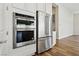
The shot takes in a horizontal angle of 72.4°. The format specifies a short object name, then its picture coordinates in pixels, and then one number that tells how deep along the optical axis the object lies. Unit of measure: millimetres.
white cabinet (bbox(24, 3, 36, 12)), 1081
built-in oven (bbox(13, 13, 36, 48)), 954
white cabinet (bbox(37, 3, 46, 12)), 1292
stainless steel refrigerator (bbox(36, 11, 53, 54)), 1285
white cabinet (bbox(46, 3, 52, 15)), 1568
